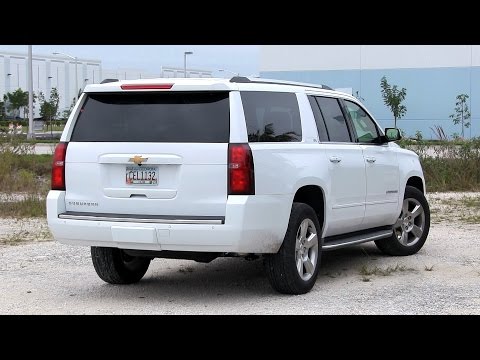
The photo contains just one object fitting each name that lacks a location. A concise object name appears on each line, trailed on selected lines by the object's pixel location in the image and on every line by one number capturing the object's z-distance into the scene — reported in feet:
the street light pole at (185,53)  205.30
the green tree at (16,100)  217.97
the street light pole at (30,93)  147.43
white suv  21.75
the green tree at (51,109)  194.49
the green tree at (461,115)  149.68
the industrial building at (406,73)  175.63
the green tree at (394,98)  163.09
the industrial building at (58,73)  258.57
